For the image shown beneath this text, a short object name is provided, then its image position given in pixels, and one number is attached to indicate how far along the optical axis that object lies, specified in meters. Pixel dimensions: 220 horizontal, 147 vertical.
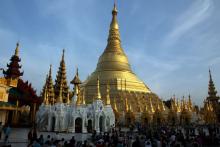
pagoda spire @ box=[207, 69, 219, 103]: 51.38
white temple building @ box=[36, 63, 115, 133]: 27.14
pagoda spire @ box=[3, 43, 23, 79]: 35.97
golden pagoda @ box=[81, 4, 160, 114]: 44.62
